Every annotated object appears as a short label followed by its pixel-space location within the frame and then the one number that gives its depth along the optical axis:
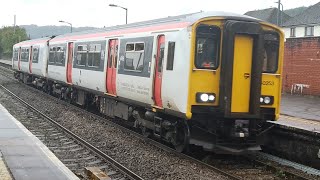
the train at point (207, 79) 9.39
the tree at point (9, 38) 87.12
